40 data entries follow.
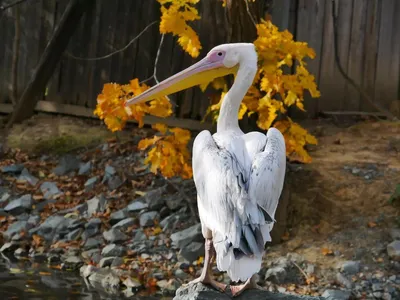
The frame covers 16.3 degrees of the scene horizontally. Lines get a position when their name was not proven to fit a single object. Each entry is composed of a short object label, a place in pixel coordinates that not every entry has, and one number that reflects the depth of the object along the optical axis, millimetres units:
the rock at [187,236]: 13508
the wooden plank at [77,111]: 16694
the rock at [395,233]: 12816
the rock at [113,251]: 13753
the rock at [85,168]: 16300
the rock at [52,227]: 14666
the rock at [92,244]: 14129
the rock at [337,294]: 11903
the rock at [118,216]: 14630
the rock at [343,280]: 12196
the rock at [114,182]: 15573
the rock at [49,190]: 15811
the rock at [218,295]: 8550
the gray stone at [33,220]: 15026
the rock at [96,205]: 14976
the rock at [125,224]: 14403
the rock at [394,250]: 12475
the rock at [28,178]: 16300
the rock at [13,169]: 16611
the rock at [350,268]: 12398
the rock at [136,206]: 14737
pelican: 7816
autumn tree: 12070
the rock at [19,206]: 15453
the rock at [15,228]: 14749
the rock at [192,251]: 13246
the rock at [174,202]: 14499
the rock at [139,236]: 14057
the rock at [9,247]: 14379
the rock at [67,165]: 16493
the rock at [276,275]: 12386
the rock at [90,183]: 15799
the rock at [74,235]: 14475
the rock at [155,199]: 14678
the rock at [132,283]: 12756
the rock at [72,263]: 13675
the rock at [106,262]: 13525
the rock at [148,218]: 14367
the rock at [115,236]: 14105
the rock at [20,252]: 14212
